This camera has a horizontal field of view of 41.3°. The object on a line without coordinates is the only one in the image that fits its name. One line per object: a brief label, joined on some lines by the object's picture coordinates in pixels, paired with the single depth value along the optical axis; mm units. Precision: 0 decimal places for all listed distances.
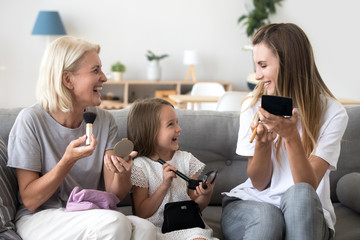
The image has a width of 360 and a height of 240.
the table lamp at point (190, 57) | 5812
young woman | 1619
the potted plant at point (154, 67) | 5750
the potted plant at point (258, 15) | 5957
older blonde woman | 1502
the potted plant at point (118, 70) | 5621
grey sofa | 2078
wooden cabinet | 5711
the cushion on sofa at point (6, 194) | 1558
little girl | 1747
